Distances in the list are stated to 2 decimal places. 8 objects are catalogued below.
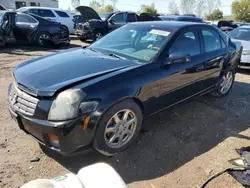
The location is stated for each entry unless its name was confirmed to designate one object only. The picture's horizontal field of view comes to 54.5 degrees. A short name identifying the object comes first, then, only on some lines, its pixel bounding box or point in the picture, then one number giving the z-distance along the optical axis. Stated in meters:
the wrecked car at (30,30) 9.50
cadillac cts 2.50
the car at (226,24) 18.11
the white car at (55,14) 12.70
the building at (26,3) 25.62
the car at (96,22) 12.38
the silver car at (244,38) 7.34
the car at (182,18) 14.06
